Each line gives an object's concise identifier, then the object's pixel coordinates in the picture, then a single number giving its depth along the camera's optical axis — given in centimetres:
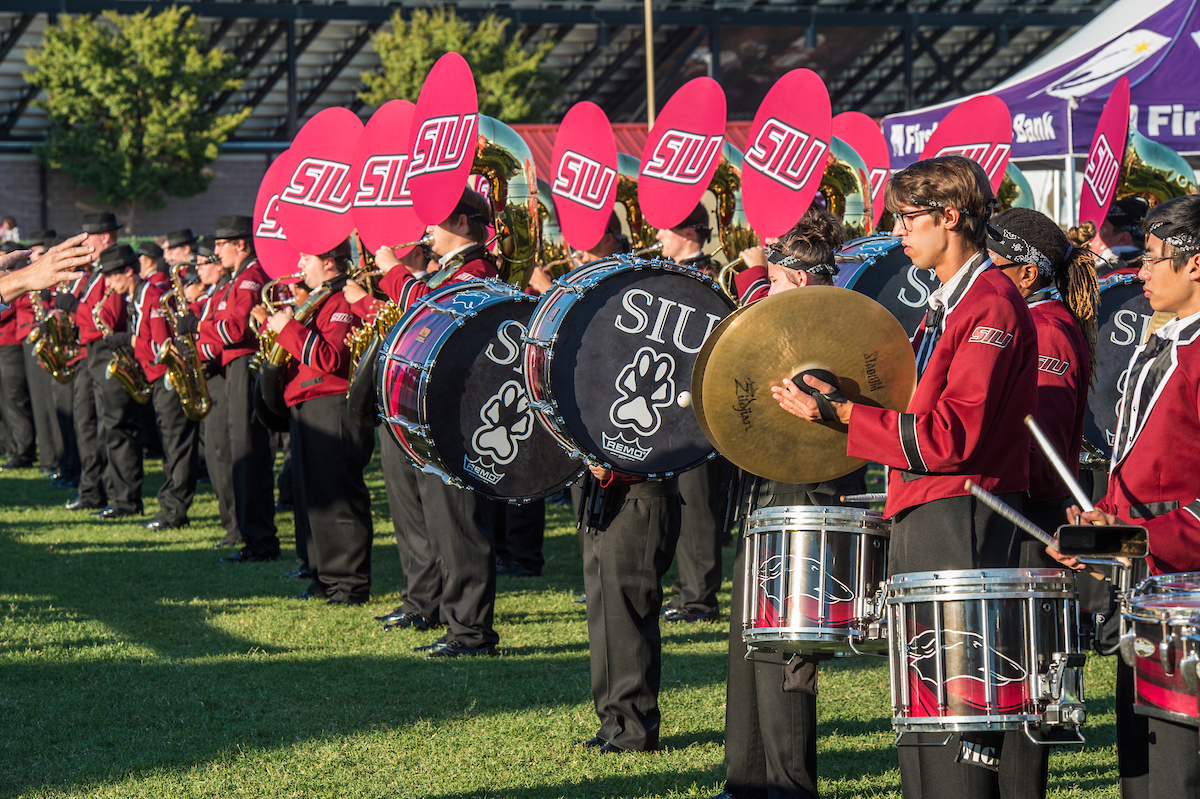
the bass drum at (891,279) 928
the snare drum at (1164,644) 538
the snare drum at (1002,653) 598
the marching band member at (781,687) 800
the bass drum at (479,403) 1073
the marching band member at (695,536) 1444
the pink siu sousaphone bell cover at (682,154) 1417
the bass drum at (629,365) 884
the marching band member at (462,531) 1240
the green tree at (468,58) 6506
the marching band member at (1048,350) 735
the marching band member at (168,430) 2039
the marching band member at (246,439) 1753
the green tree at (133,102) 6041
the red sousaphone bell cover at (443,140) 1156
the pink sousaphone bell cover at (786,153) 1230
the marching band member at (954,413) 627
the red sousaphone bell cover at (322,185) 1411
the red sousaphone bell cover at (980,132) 1484
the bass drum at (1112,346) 1108
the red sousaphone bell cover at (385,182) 1292
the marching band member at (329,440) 1420
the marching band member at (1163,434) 667
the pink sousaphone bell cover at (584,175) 1491
